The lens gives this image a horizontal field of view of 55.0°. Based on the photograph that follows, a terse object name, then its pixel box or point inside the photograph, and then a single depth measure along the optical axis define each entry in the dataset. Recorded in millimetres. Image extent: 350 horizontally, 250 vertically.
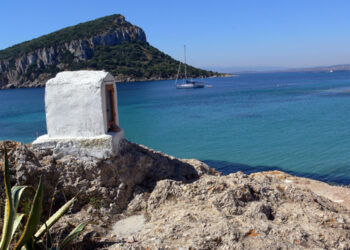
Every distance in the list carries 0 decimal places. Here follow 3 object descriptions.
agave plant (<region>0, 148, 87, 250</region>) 3447
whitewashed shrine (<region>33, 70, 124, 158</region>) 6375
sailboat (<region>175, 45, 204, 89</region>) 81750
